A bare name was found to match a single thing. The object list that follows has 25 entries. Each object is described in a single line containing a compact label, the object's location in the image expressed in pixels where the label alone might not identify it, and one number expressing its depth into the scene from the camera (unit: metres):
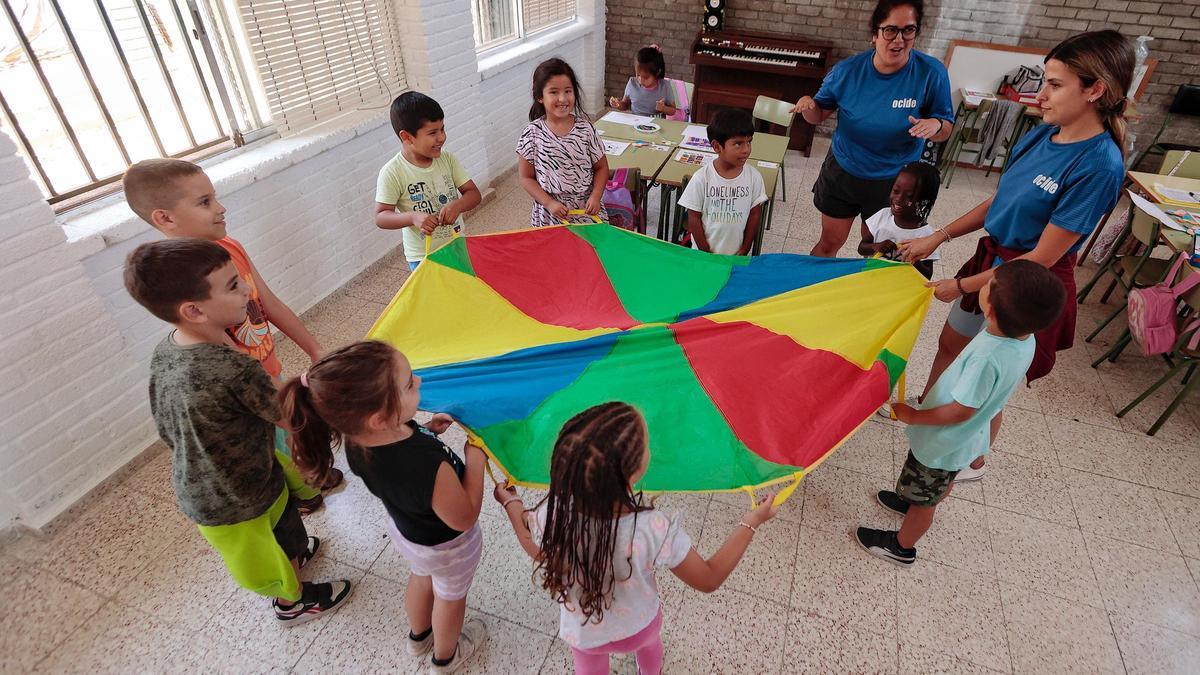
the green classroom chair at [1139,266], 2.94
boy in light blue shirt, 1.55
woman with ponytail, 1.75
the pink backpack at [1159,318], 2.60
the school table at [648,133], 3.85
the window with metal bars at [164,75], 2.25
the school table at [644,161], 3.39
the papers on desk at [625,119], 4.10
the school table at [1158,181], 3.02
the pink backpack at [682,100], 4.70
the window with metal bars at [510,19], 5.01
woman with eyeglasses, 2.51
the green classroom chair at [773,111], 4.55
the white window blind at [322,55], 3.03
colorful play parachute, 1.82
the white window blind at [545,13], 5.52
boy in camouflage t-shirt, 1.45
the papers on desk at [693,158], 3.53
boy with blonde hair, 1.77
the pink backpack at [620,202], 3.26
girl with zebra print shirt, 2.58
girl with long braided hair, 1.09
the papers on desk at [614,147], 3.65
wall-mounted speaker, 5.76
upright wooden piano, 5.51
